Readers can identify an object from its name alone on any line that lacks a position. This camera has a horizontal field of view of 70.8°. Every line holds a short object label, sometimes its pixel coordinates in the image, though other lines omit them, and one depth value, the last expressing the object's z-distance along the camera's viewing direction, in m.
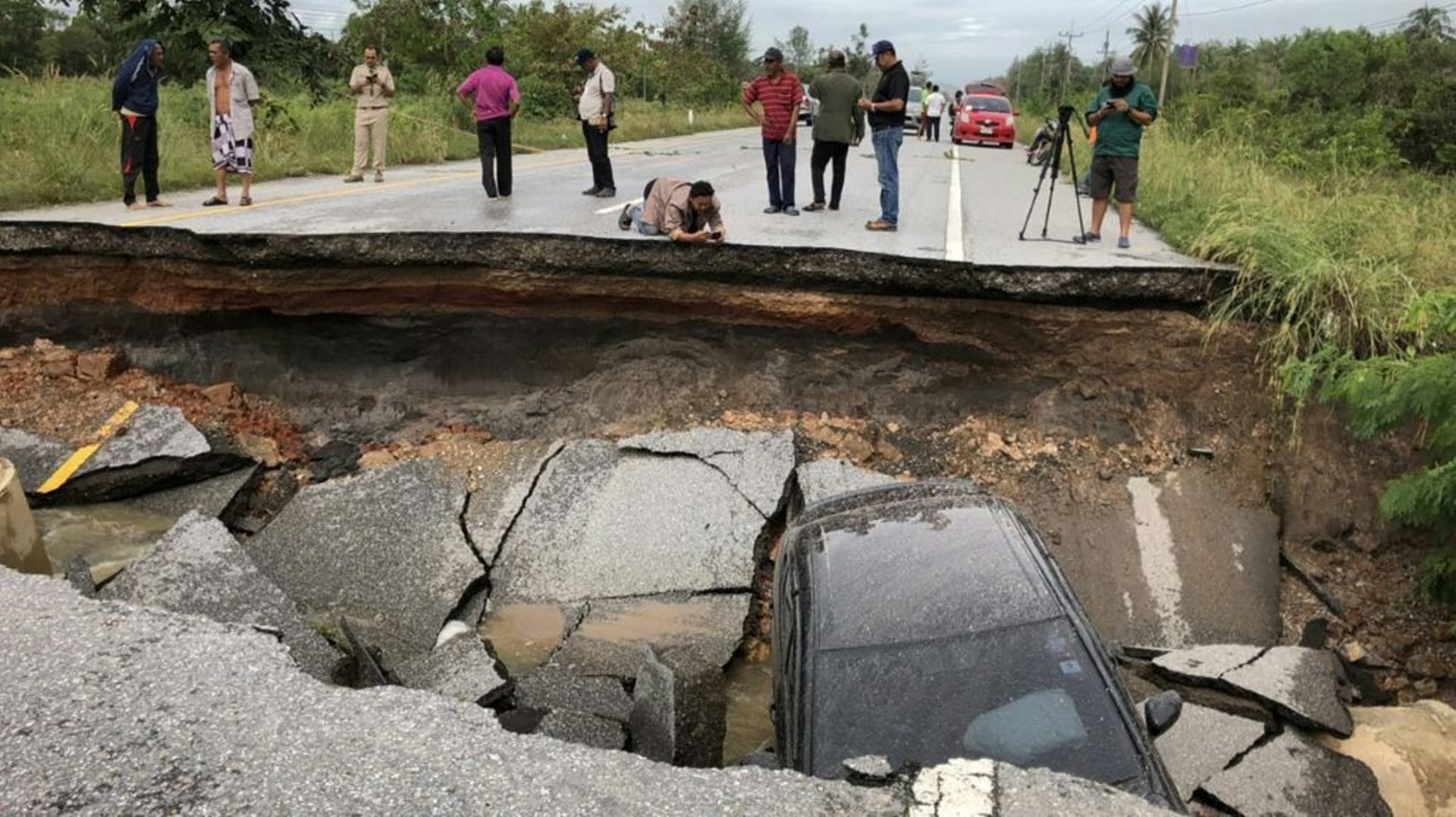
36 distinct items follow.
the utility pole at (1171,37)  36.62
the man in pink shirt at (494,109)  9.70
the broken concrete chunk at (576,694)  5.04
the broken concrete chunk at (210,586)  4.91
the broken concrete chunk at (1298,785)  4.48
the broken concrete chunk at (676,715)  4.39
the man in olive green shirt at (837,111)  9.02
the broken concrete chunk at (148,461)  7.12
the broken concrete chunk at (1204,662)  5.38
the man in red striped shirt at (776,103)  9.28
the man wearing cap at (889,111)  8.52
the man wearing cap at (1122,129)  7.70
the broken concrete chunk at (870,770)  2.83
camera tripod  8.32
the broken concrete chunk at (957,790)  2.64
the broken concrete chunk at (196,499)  7.16
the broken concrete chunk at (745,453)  6.93
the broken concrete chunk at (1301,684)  5.01
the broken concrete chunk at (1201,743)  4.62
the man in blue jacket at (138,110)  9.23
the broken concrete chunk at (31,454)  7.09
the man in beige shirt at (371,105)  10.89
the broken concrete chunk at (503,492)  6.85
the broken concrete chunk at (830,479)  6.85
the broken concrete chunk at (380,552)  6.23
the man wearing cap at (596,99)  9.68
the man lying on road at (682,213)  7.56
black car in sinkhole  3.15
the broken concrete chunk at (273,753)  2.73
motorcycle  17.78
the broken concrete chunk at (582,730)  4.69
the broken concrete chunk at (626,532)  6.46
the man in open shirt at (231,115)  9.09
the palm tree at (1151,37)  81.50
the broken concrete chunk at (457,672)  5.02
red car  26.19
